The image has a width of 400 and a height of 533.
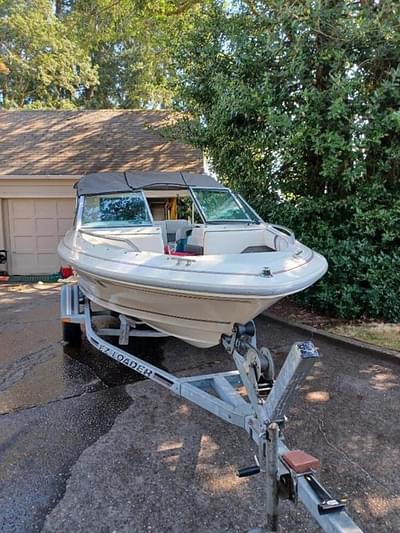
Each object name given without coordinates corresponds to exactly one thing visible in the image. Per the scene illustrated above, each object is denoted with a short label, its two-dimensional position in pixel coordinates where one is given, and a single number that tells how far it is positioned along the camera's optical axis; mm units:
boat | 2791
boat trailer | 1688
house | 9875
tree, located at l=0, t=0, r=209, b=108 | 9906
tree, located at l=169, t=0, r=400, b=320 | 4910
